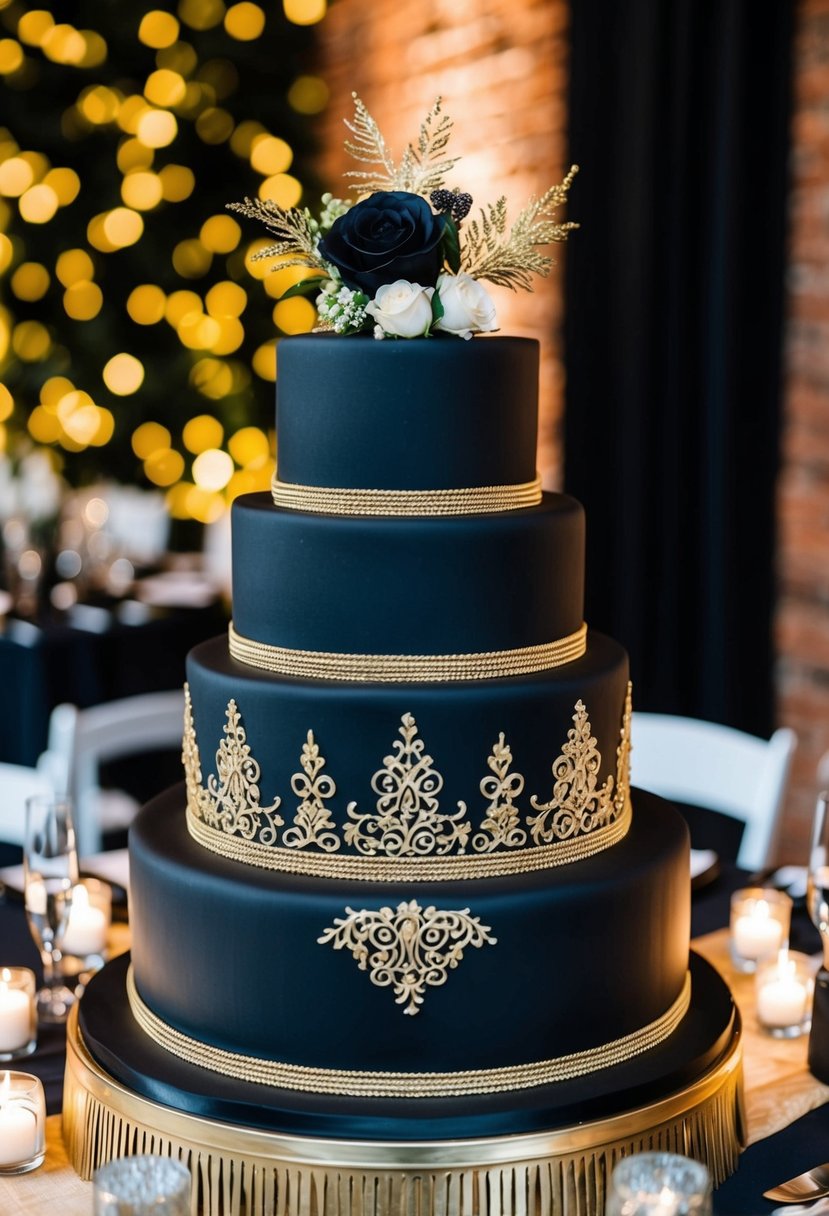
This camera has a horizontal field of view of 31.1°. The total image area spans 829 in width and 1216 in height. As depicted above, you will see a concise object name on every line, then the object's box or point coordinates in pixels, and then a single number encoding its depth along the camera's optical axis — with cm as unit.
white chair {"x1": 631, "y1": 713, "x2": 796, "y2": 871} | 305
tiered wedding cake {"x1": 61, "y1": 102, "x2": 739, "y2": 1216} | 167
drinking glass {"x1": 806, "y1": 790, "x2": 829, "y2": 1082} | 222
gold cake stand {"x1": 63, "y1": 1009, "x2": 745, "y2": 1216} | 162
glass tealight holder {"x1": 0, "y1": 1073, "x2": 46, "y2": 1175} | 176
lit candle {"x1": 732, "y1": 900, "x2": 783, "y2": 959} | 232
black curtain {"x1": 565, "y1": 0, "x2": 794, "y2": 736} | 420
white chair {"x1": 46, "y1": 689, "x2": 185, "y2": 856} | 321
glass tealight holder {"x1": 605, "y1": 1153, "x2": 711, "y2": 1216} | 135
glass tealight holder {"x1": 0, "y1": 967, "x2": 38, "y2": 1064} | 205
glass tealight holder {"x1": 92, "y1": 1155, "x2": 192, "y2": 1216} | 138
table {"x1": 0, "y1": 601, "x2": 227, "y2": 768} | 464
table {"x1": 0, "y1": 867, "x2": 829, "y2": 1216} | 173
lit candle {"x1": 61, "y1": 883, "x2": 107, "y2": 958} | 233
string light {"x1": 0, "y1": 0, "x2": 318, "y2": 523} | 646
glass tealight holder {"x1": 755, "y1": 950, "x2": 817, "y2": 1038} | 215
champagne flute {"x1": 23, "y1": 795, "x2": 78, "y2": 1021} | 220
